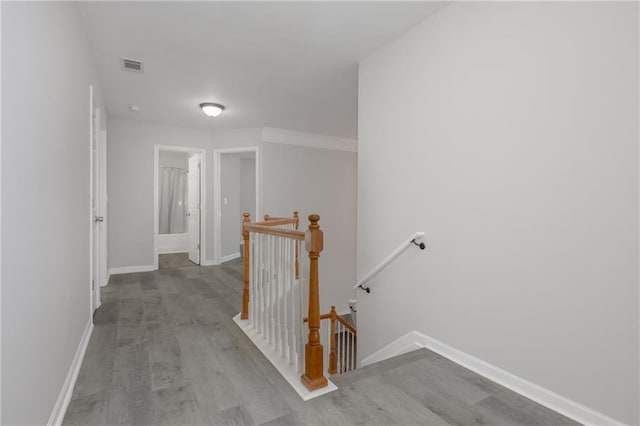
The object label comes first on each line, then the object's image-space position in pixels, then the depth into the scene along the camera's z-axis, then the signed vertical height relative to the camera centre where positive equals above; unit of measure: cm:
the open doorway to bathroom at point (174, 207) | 744 -3
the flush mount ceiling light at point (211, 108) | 424 +128
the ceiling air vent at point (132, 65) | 304 +134
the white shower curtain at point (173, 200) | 761 +14
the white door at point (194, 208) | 602 -4
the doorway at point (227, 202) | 585 +8
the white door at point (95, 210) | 311 -5
